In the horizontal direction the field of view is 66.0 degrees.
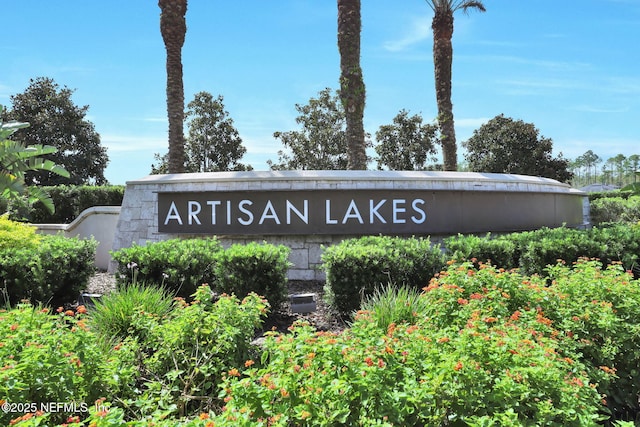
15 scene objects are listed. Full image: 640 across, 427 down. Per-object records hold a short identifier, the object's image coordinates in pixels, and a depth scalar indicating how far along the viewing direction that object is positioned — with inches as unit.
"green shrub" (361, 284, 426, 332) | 201.0
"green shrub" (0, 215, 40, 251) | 342.3
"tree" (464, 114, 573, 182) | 1396.4
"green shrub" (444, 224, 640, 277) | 305.6
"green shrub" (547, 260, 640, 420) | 166.6
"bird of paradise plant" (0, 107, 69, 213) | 425.4
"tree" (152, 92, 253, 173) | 1173.0
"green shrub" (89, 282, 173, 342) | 206.5
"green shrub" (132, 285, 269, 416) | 150.6
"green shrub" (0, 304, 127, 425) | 124.9
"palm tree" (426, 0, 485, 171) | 646.5
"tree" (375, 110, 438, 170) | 1154.7
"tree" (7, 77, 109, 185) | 1171.3
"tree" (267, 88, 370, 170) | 1119.6
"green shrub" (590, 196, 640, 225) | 761.6
